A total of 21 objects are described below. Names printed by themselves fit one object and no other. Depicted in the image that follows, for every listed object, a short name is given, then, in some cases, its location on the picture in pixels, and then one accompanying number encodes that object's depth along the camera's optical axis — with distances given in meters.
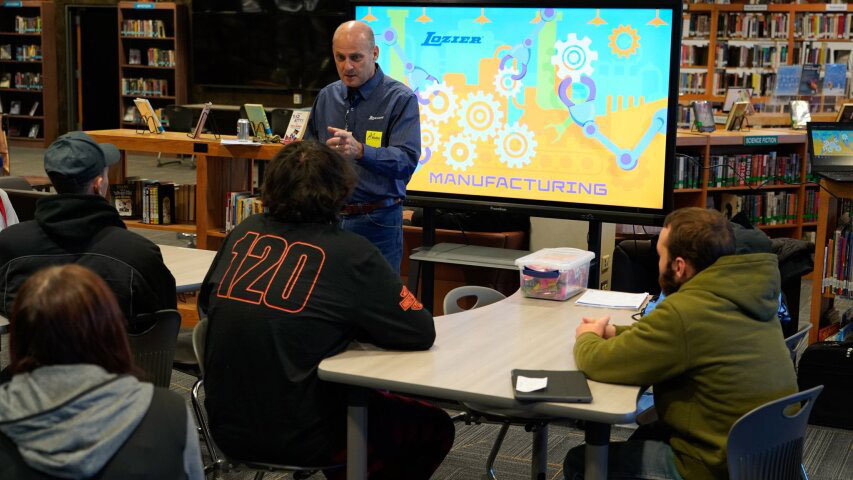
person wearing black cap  2.81
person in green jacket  2.34
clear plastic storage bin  3.31
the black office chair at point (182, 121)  7.55
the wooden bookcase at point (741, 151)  6.80
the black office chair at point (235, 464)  2.51
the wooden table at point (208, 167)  5.49
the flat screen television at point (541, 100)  4.34
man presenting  3.98
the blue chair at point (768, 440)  2.26
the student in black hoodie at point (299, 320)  2.46
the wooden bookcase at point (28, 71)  15.77
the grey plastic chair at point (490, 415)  2.98
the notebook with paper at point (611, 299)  3.28
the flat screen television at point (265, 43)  13.11
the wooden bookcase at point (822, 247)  4.82
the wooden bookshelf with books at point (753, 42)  10.42
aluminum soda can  5.51
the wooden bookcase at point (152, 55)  14.40
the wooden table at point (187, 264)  3.44
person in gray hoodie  1.63
